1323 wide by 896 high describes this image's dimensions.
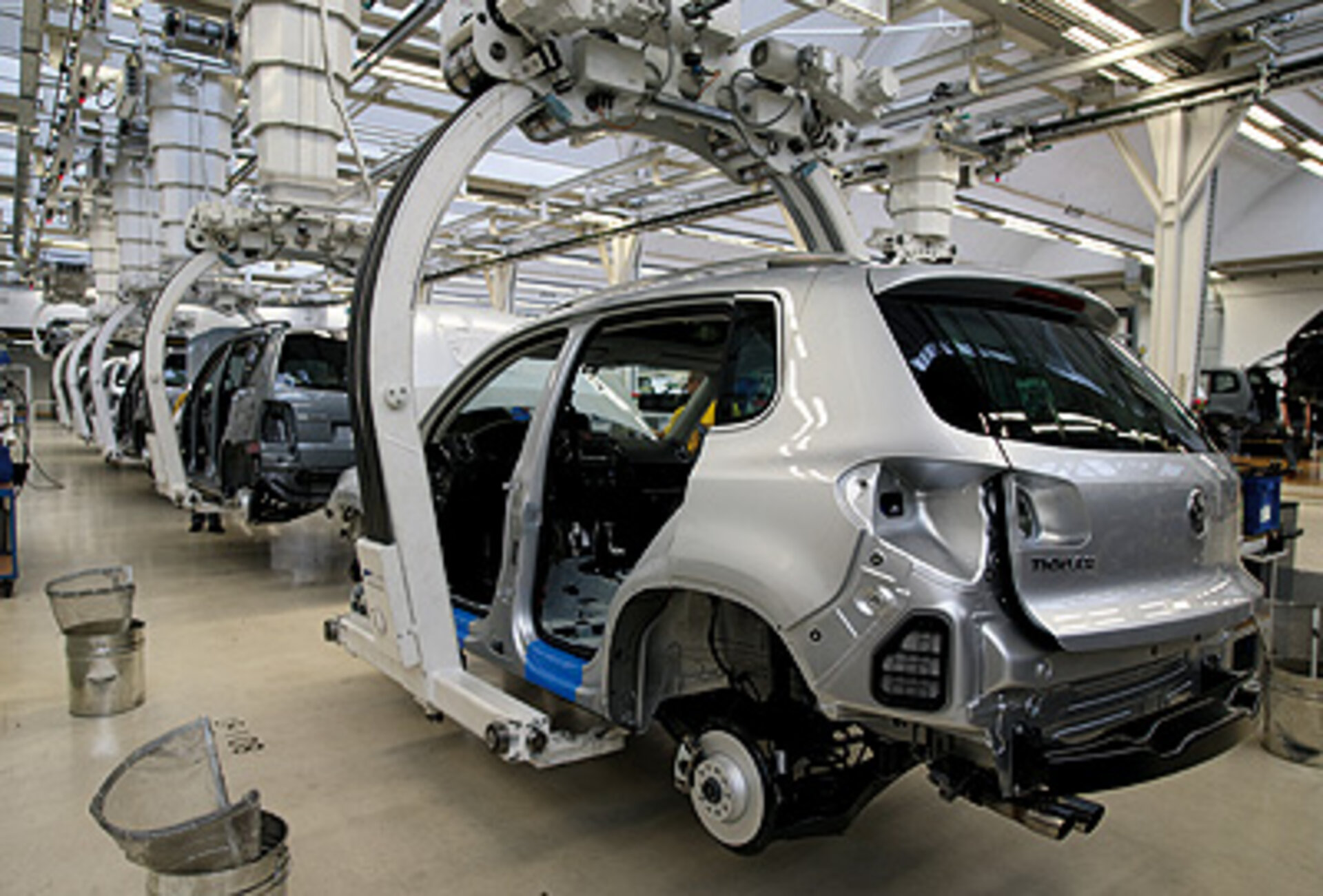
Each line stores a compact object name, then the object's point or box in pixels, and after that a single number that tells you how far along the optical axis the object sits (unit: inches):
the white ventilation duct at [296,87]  192.7
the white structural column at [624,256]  609.0
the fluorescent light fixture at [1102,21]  239.3
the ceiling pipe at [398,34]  196.4
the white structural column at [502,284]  733.3
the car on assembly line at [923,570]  65.1
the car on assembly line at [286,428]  230.8
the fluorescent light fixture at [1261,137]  368.5
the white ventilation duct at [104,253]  613.9
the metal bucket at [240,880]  69.7
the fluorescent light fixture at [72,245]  906.1
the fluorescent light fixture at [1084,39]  258.7
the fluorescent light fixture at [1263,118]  354.3
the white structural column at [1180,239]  339.3
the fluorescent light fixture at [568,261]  796.0
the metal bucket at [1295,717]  124.0
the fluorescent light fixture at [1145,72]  278.7
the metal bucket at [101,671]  134.3
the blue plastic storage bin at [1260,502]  141.2
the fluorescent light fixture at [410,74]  313.3
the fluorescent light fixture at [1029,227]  586.0
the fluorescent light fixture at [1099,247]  695.7
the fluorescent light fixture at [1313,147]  422.3
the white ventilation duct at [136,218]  481.4
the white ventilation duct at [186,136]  360.5
